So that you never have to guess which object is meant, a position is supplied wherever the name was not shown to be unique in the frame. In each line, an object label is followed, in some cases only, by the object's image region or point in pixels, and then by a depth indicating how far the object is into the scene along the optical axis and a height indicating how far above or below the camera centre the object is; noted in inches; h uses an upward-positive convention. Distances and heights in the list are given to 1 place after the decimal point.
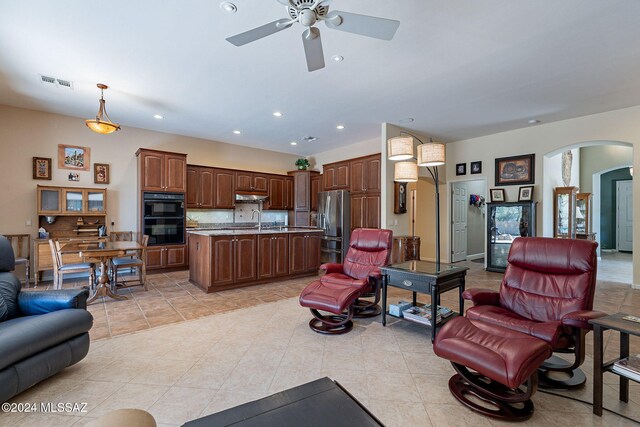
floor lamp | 125.2 +26.8
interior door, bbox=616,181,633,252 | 352.8 -2.7
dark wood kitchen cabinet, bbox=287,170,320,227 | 316.8 +17.5
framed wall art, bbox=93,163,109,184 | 224.1 +29.4
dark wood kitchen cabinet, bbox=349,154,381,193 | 243.0 +32.9
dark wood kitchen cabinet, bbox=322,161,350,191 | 271.1 +35.1
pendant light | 155.5 +47.2
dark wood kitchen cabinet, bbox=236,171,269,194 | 290.0 +30.7
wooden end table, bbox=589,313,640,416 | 68.2 -33.1
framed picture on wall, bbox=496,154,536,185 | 229.3 +35.0
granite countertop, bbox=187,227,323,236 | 180.2 -14.0
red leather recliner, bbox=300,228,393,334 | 116.3 -32.1
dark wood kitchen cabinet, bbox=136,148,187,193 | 227.9 +32.8
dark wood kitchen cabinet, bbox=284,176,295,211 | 325.1 +20.8
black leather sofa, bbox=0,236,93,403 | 70.5 -32.7
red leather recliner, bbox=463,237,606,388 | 79.5 -27.8
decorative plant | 323.0 +53.8
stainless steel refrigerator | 263.6 -11.3
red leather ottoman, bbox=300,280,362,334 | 113.5 -36.2
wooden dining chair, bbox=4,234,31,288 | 191.0 -25.3
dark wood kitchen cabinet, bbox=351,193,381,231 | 243.1 +1.5
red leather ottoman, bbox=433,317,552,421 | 65.4 -35.3
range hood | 290.0 +14.5
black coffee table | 48.4 -35.6
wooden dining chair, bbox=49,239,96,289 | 154.3 -30.8
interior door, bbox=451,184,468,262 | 286.8 -11.3
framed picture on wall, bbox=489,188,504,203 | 243.0 +15.4
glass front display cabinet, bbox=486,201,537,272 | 227.5 -11.4
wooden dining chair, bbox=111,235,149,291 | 171.5 -32.1
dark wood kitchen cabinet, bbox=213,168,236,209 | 275.9 +22.3
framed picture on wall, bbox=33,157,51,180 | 203.3 +30.4
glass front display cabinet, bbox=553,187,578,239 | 238.0 +1.2
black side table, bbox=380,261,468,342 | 108.7 -26.9
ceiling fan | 76.7 +53.3
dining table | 148.4 -21.4
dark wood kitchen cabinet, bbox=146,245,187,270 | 230.3 -37.4
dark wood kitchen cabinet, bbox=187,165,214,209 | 261.1 +22.3
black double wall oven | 229.9 -5.6
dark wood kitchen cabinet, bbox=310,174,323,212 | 315.3 +25.6
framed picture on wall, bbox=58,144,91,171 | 212.1 +40.1
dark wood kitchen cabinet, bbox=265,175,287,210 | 313.3 +19.5
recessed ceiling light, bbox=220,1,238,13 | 96.2 +69.3
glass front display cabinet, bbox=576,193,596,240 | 292.5 -1.4
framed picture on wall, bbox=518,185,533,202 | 227.6 +15.1
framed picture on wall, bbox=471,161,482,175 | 258.1 +40.6
